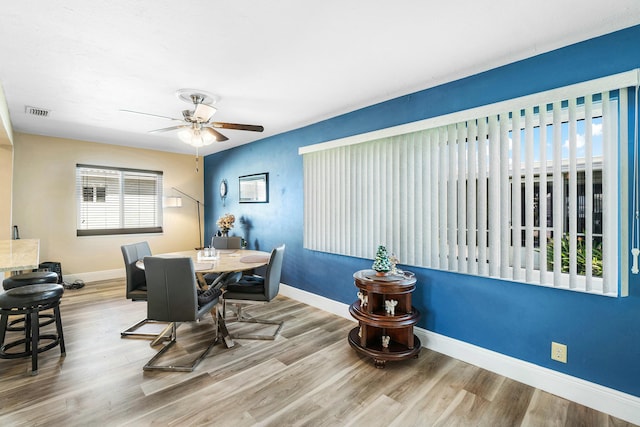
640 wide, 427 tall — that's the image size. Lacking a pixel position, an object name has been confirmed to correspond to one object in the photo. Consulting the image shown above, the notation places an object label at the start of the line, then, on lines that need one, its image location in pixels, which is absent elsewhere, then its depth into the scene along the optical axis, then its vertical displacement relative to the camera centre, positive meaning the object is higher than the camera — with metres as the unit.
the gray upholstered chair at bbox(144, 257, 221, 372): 2.26 -0.59
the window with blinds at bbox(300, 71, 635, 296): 1.83 +0.16
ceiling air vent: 3.26 +1.18
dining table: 2.59 -0.46
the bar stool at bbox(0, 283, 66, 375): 2.17 -0.68
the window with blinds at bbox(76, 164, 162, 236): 4.89 +0.26
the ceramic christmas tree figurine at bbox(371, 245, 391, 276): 2.57 -0.44
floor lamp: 6.04 -0.17
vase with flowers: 4.95 -0.15
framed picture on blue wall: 4.58 +0.42
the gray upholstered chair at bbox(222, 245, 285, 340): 2.80 -0.72
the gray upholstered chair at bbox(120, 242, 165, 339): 2.78 -0.66
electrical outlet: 1.99 -0.95
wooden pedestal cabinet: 2.38 -0.86
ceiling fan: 2.81 +0.86
